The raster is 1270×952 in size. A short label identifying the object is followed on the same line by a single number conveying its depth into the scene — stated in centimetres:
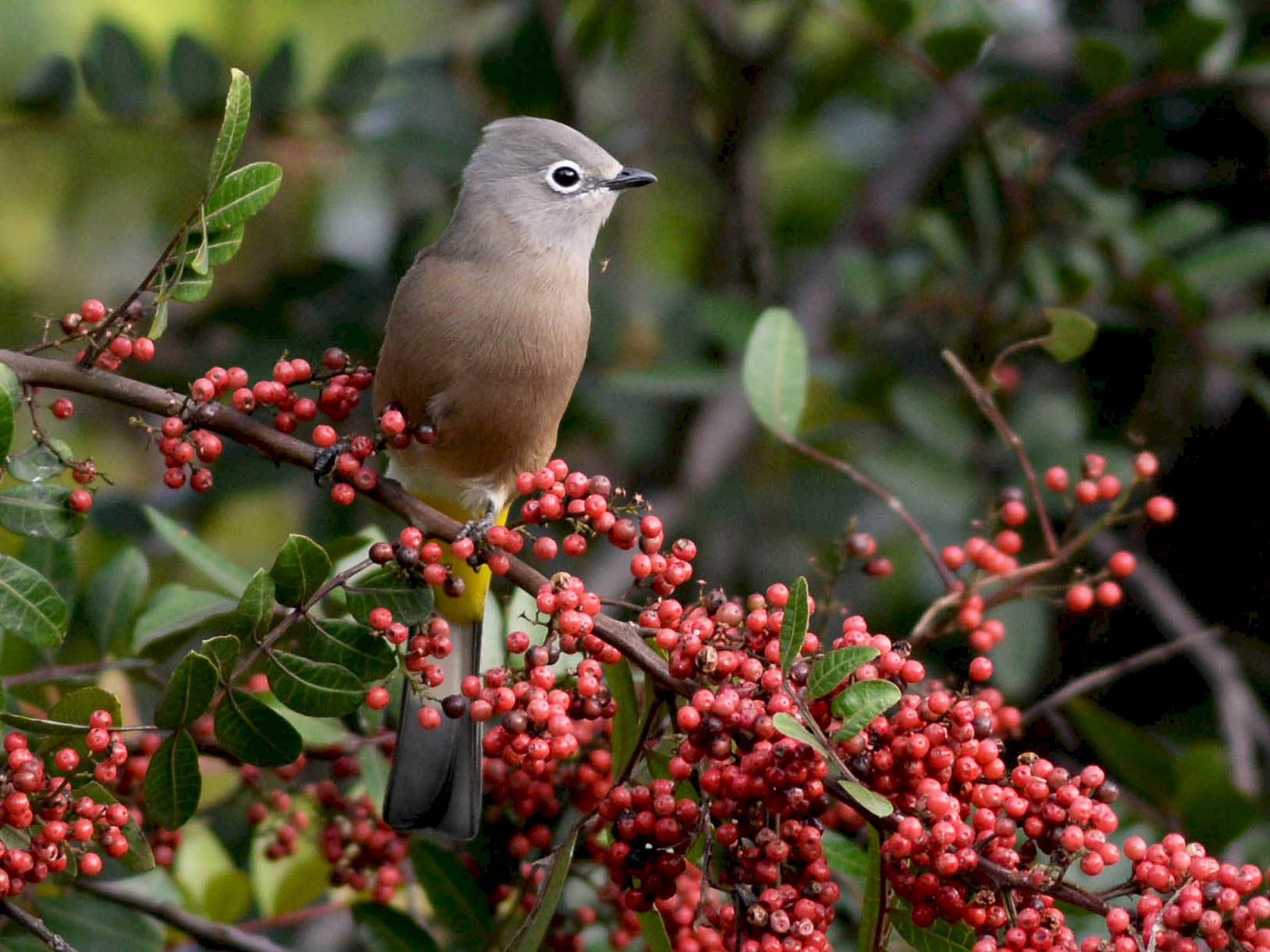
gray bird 559
